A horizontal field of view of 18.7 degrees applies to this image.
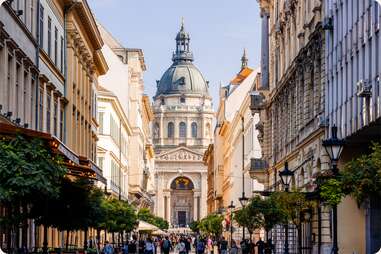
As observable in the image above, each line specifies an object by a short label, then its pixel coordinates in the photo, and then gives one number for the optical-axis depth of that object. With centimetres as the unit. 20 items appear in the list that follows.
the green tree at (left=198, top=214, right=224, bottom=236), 11944
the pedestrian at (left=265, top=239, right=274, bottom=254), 5242
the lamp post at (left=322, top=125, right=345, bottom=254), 2825
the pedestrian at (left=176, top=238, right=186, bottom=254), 7873
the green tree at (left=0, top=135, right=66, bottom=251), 2481
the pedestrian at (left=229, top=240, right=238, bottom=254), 6289
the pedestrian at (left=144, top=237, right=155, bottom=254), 6294
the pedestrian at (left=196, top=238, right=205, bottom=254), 7530
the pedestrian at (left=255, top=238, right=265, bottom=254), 5613
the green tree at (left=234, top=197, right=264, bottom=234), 5497
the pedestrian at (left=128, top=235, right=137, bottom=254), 6769
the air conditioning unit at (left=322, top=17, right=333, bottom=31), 4494
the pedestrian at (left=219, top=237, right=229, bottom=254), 7181
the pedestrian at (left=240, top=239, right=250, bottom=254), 6157
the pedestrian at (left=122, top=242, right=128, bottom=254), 6706
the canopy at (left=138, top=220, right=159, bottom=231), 9800
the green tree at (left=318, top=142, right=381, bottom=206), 2653
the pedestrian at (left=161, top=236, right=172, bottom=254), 7181
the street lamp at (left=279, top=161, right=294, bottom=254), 4061
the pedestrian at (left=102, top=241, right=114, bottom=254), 5438
